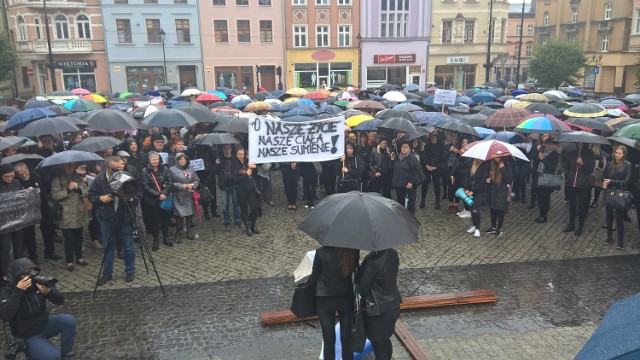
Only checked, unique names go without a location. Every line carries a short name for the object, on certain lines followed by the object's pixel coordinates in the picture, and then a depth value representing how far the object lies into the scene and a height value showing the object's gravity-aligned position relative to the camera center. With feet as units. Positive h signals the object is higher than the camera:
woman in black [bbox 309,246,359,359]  15.19 -6.52
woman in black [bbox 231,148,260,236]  31.12 -6.92
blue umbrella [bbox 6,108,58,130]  36.37 -2.82
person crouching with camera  15.66 -7.33
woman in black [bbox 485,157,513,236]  30.48 -6.83
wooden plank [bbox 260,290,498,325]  21.89 -10.04
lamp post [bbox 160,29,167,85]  135.42 +3.34
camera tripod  23.39 -7.13
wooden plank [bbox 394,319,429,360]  17.78 -9.94
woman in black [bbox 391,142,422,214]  32.83 -6.32
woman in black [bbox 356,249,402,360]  14.75 -6.49
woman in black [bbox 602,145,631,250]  28.48 -6.09
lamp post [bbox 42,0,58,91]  102.03 +1.65
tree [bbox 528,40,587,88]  120.43 +2.32
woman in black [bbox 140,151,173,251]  28.37 -6.34
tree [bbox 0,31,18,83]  102.17 +4.70
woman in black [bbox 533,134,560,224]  33.53 -6.39
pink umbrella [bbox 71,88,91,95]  72.69 -2.04
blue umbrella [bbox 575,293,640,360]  6.52 -3.85
